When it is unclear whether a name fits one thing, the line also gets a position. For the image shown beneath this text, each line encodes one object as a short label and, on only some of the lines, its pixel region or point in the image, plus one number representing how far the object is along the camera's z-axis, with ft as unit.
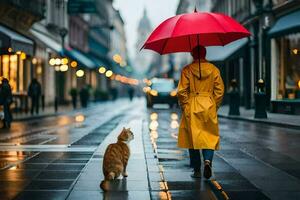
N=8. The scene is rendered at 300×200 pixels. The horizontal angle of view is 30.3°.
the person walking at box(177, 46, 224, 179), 23.71
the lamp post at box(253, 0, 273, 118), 67.97
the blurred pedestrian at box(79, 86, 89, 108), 132.77
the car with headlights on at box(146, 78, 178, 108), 126.00
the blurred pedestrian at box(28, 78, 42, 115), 88.69
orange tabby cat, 22.31
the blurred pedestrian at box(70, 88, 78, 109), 126.58
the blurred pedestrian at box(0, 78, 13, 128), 59.47
